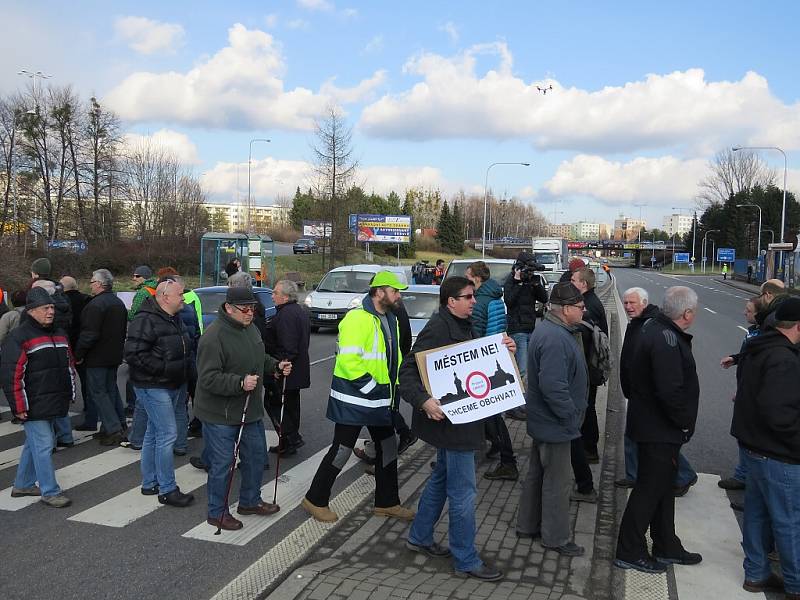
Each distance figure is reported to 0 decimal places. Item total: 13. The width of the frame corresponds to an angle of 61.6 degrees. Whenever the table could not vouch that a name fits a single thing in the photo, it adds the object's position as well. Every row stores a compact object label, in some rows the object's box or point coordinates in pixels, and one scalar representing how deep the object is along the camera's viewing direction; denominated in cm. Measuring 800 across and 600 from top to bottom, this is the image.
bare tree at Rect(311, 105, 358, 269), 3916
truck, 4563
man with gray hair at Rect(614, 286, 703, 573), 423
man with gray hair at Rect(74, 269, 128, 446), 742
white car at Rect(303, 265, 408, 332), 1778
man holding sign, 426
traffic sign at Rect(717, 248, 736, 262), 8525
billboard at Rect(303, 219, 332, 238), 4125
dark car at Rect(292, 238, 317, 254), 6344
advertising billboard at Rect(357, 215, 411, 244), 5344
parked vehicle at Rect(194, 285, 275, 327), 1271
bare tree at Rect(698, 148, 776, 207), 10194
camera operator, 796
